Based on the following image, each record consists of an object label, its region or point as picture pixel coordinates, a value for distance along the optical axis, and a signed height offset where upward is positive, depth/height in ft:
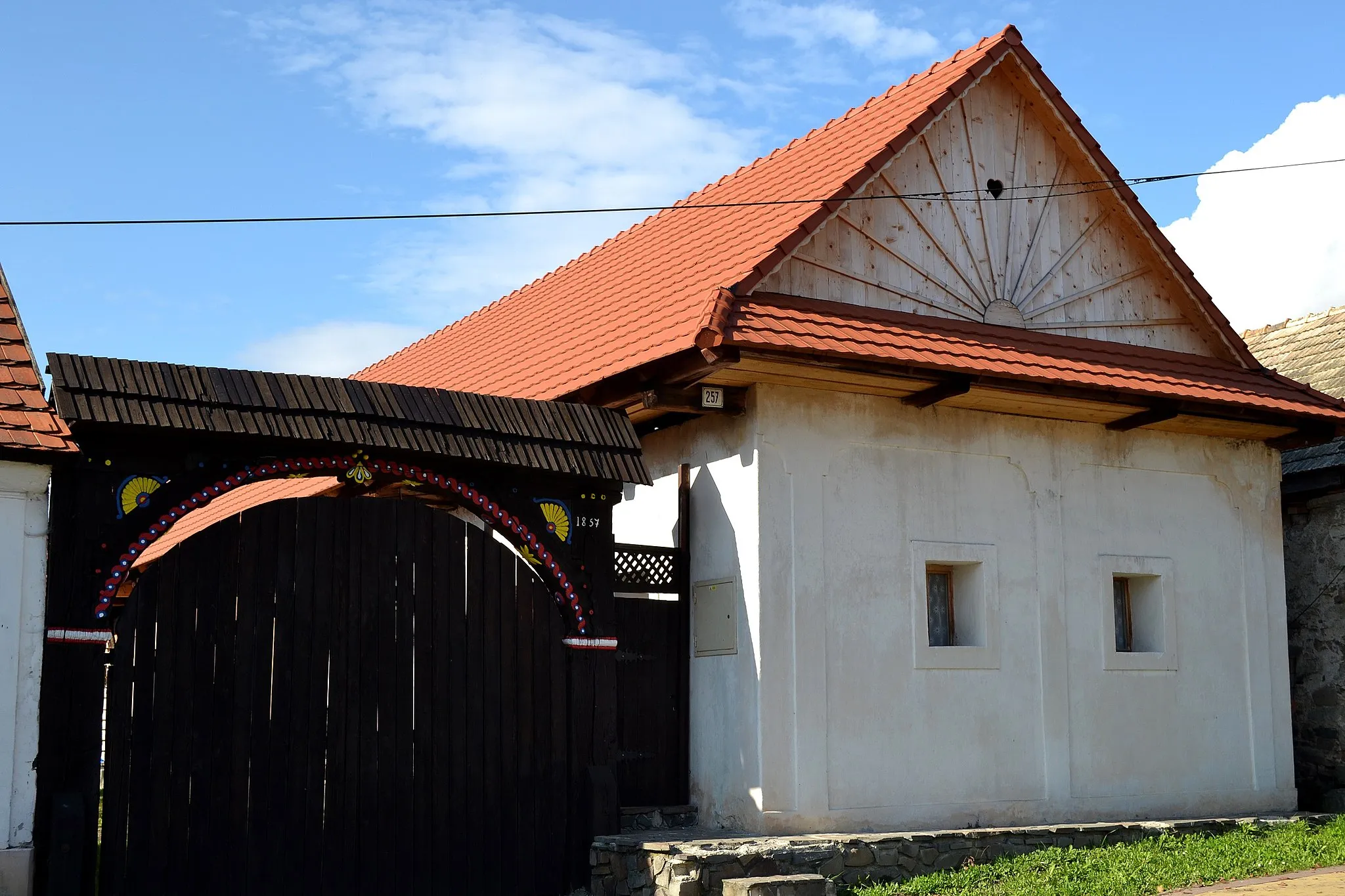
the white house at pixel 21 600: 25.58 +1.27
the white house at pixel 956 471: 34.04 +4.88
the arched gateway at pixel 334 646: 26.96 +0.43
